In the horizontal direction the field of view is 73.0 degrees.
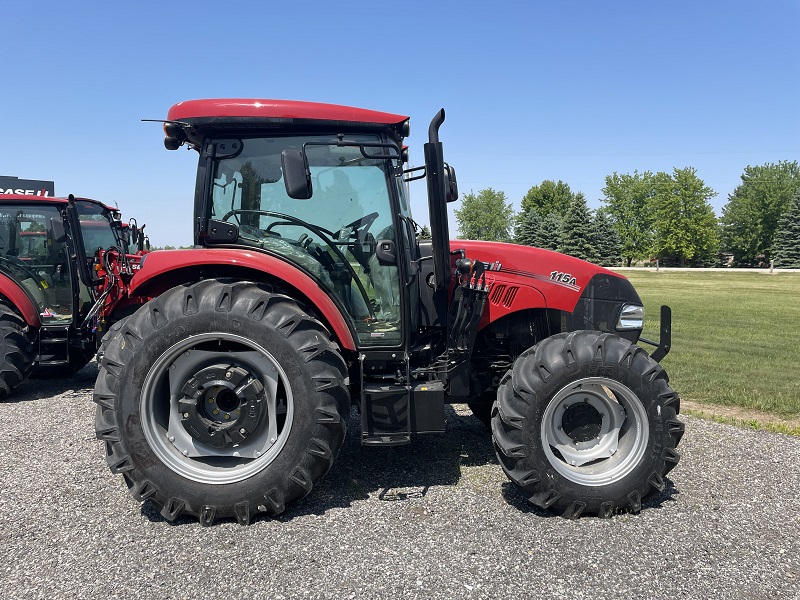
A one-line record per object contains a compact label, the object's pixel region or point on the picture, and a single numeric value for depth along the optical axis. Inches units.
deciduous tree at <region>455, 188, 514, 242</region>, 2716.5
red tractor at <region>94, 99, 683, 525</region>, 123.7
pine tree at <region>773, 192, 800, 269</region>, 1804.9
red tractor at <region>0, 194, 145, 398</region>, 258.5
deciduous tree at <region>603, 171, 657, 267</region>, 2407.7
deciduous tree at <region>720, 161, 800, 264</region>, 2348.7
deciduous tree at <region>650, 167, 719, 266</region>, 2267.5
